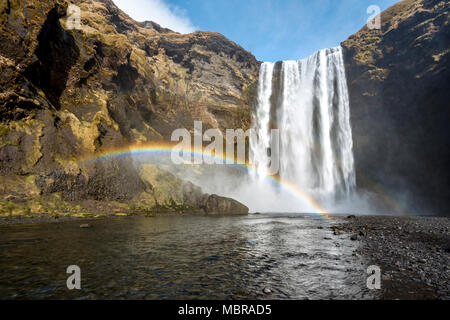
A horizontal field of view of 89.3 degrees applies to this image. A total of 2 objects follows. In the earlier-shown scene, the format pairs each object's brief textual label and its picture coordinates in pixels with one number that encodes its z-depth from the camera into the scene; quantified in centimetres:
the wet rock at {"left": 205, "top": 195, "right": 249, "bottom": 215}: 3853
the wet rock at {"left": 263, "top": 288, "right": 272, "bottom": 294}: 647
